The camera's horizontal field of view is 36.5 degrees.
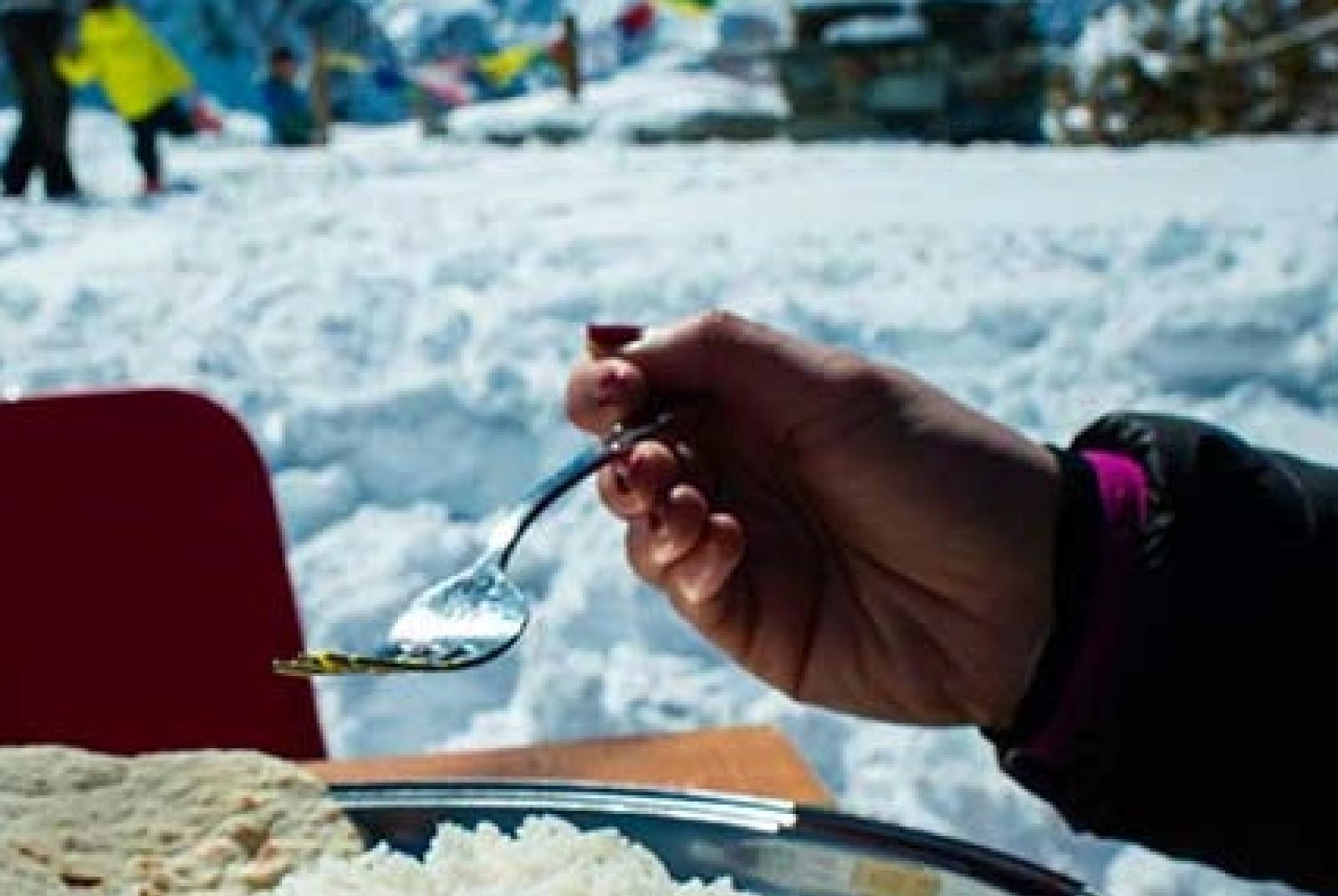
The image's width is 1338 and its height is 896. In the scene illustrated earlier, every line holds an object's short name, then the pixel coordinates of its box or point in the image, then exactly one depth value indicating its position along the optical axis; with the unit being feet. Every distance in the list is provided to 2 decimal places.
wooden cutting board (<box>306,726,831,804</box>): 3.76
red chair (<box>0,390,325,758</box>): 5.57
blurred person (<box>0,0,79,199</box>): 32.24
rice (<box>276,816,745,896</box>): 2.50
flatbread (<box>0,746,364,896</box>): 2.58
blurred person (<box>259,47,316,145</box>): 52.34
